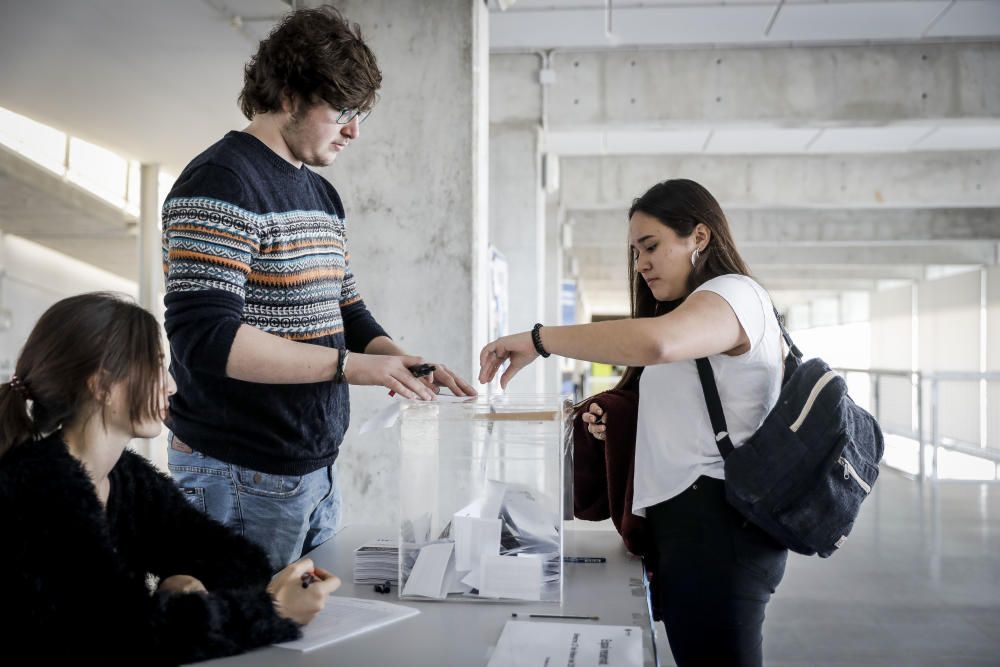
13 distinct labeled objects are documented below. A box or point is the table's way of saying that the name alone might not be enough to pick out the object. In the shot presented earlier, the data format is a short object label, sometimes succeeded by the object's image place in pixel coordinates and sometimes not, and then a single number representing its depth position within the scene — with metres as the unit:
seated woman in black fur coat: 1.10
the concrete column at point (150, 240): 9.44
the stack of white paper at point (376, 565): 1.55
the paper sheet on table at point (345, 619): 1.25
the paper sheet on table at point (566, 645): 1.17
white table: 1.20
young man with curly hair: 1.44
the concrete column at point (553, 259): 10.59
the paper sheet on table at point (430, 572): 1.45
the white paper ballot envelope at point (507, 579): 1.44
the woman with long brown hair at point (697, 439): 1.57
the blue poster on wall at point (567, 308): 11.56
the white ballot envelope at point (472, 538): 1.45
